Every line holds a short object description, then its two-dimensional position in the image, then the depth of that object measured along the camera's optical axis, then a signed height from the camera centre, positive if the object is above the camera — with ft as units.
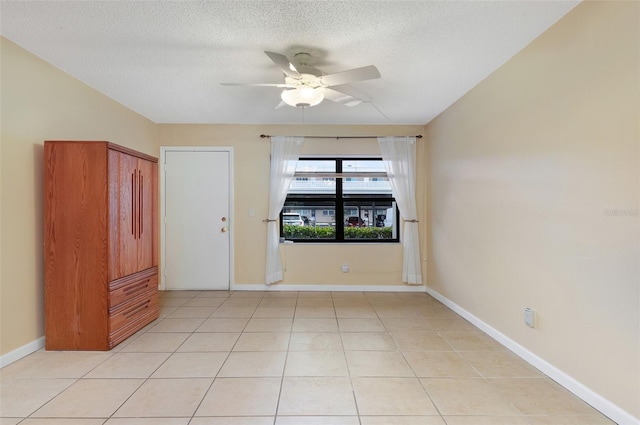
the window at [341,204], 14.71 +0.64
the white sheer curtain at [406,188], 14.11 +1.31
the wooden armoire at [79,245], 8.10 -0.64
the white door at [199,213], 14.35 +0.31
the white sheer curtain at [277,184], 14.08 +1.59
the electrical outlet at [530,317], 7.32 -2.54
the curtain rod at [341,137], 14.33 +3.80
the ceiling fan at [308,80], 7.18 +3.47
